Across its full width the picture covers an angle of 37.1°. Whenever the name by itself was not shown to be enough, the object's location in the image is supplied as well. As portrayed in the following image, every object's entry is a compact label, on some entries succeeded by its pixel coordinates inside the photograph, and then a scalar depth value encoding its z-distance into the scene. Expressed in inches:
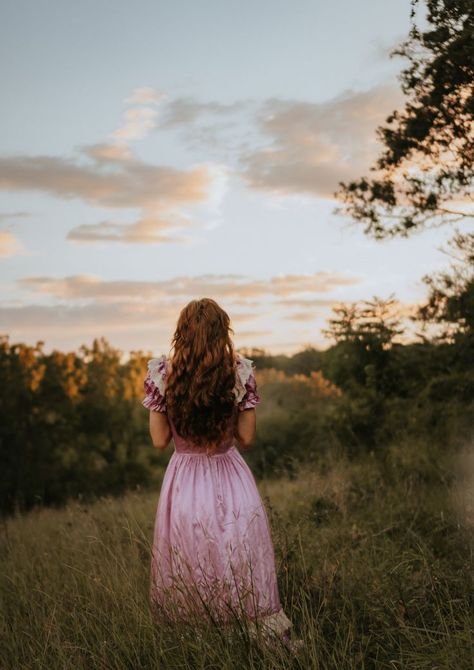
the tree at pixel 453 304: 380.8
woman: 161.6
